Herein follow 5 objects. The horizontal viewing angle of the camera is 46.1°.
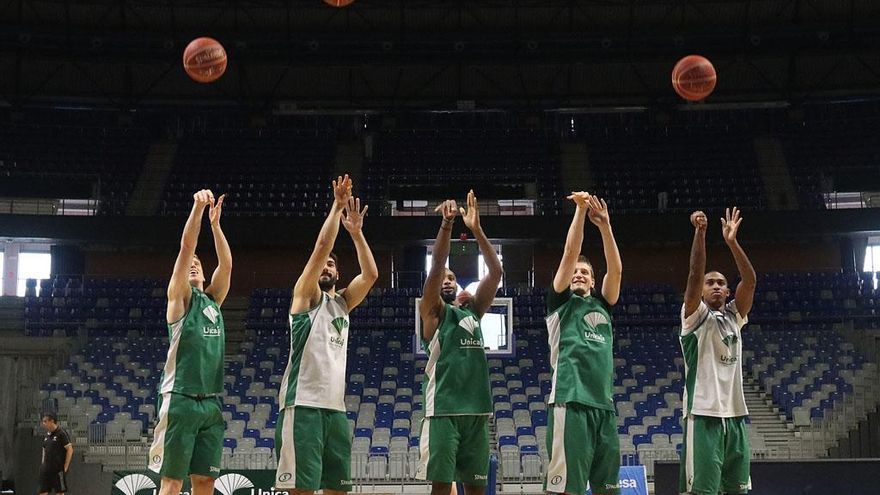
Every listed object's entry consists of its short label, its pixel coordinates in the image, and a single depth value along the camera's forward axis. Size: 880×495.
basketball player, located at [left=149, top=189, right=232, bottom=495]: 7.80
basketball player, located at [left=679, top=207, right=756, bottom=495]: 7.71
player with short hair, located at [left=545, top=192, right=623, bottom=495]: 7.30
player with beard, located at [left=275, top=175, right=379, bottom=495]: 7.50
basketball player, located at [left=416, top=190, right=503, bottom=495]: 7.58
